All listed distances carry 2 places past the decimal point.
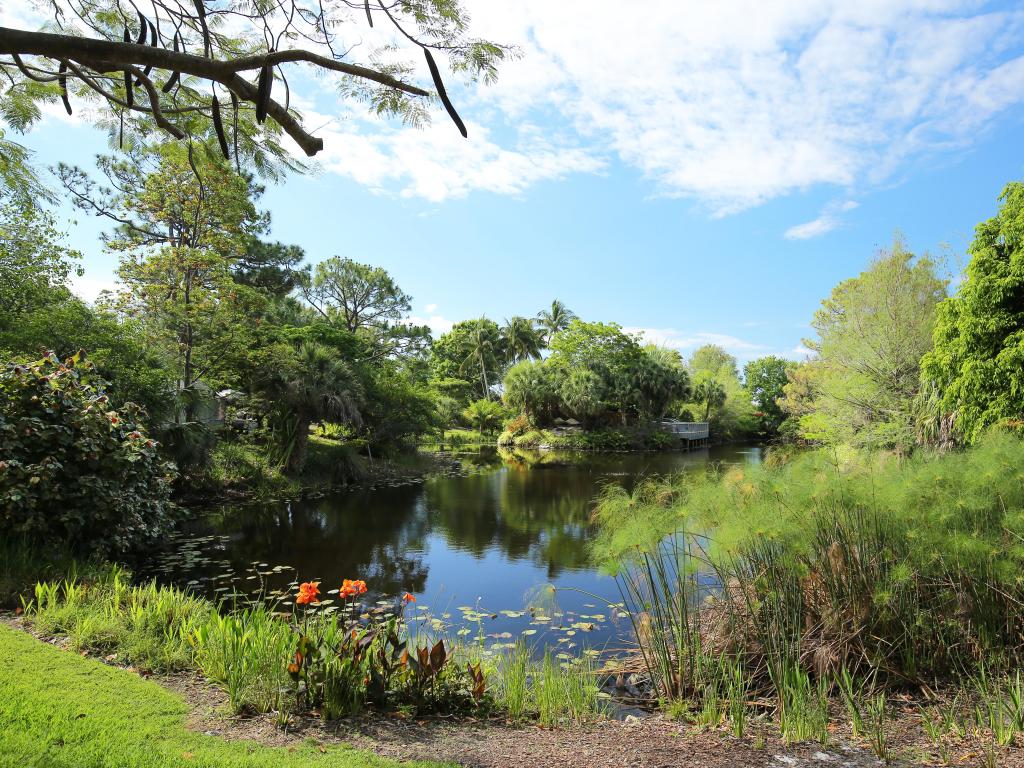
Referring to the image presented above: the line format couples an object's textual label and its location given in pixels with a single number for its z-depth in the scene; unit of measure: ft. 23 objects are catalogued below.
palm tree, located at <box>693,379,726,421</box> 147.95
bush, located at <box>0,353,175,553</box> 20.85
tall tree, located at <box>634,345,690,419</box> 122.31
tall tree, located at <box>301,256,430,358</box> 117.60
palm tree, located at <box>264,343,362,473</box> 56.85
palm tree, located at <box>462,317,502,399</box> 164.76
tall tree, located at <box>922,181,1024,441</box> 29.63
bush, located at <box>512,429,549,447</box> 122.21
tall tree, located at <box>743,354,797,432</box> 167.84
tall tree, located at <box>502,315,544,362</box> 171.53
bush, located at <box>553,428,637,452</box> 116.06
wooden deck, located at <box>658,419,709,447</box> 125.59
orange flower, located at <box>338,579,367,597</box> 12.79
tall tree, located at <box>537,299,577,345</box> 180.75
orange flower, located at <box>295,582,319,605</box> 12.11
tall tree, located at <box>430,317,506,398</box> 165.37
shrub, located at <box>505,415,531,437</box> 128.54
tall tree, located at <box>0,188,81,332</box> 32.35
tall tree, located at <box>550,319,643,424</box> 121.90
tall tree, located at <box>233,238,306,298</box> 87.30
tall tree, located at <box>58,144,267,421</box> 47.03
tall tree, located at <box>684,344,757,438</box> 148.66
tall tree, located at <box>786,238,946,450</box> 54.29
